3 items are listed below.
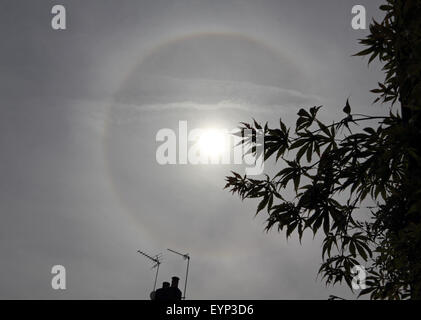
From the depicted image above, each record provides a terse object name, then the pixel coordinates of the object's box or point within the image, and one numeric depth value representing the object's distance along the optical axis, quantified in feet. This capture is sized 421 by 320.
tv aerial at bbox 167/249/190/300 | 81.69
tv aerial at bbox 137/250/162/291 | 95.07
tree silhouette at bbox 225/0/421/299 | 9.70
